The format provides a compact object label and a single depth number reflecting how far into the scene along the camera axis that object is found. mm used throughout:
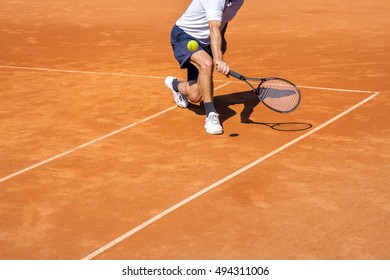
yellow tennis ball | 14670
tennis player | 14082
